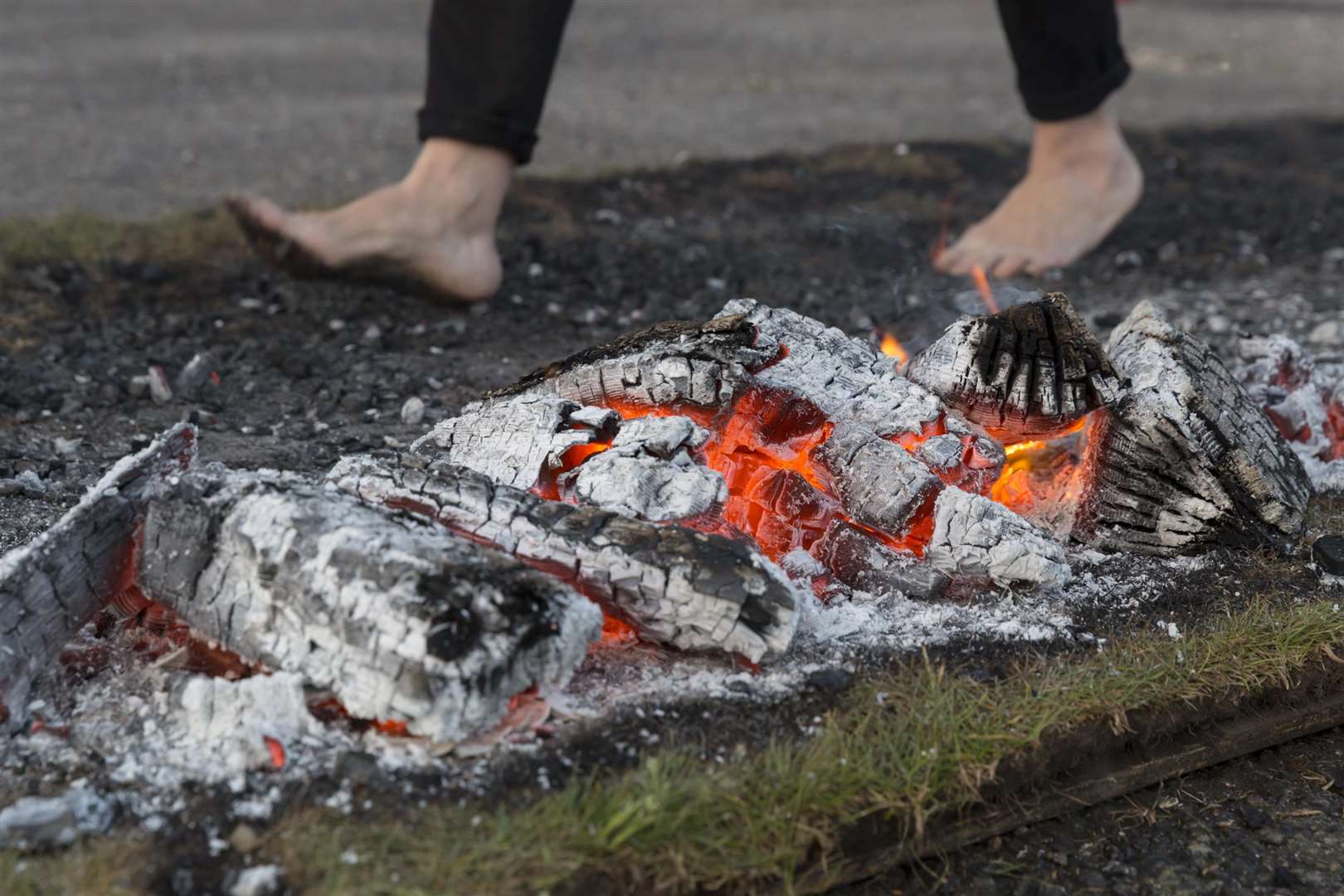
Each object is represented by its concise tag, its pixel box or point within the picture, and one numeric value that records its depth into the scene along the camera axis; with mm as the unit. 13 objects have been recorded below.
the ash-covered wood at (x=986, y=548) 2221
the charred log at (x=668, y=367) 2332
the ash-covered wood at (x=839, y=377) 2422
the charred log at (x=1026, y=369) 2398
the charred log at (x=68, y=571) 1844
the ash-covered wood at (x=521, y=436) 2264
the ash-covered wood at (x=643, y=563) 1947
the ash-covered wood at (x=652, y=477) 2145
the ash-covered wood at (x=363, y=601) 1761
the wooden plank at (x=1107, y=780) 1794
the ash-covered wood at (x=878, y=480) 2254
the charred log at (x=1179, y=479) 2367
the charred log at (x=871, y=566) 2205
